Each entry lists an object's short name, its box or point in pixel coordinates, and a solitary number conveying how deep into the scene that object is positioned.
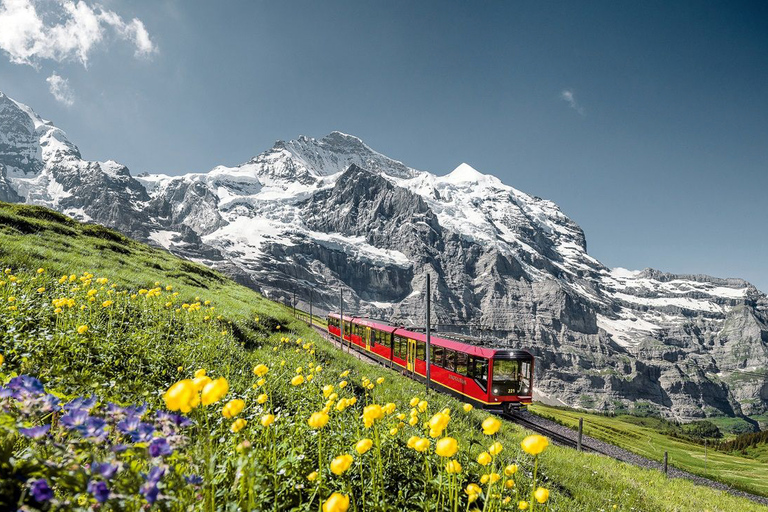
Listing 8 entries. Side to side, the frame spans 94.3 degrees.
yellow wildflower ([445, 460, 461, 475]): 2.74
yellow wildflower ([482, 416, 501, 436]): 2.80
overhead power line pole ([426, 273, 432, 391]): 19.45
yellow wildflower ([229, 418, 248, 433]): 2.50
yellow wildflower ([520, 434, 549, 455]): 2.28
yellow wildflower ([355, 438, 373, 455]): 2.52
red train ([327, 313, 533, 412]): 20.11
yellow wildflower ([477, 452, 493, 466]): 2.89
